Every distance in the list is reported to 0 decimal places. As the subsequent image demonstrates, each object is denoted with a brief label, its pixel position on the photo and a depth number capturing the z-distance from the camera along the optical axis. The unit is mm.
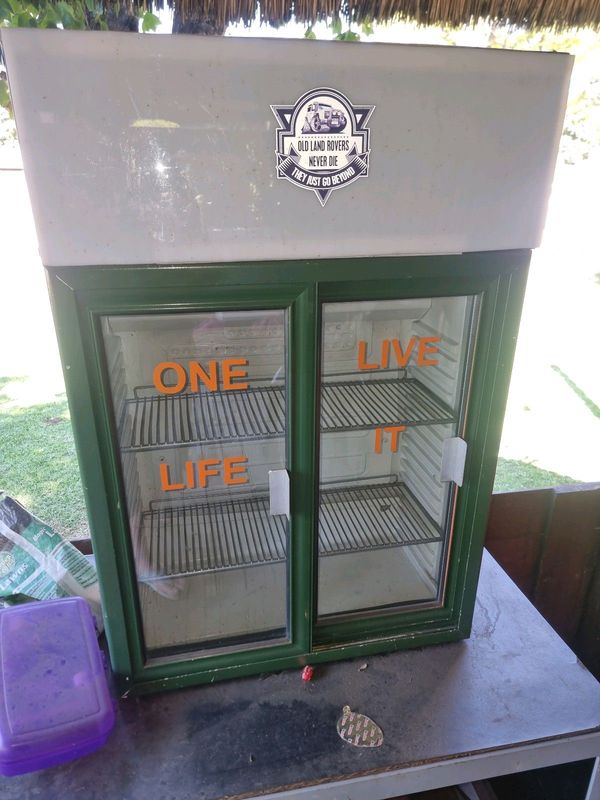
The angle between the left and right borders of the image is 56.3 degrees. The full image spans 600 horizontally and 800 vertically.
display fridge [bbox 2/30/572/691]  1158
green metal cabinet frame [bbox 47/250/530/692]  1307
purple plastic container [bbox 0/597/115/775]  1439
